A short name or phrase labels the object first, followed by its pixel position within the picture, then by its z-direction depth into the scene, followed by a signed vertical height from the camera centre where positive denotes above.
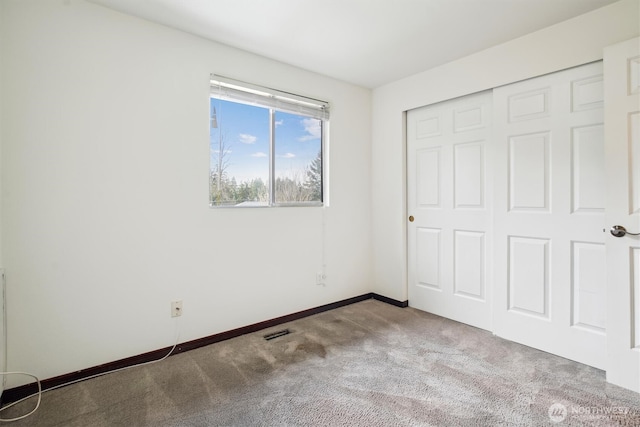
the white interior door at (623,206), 1.85 +0.01
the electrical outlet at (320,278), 3.21 -0.71
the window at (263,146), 2.61 +0.60
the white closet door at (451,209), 2.79 +0.00
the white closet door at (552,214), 2.13 -0.04
